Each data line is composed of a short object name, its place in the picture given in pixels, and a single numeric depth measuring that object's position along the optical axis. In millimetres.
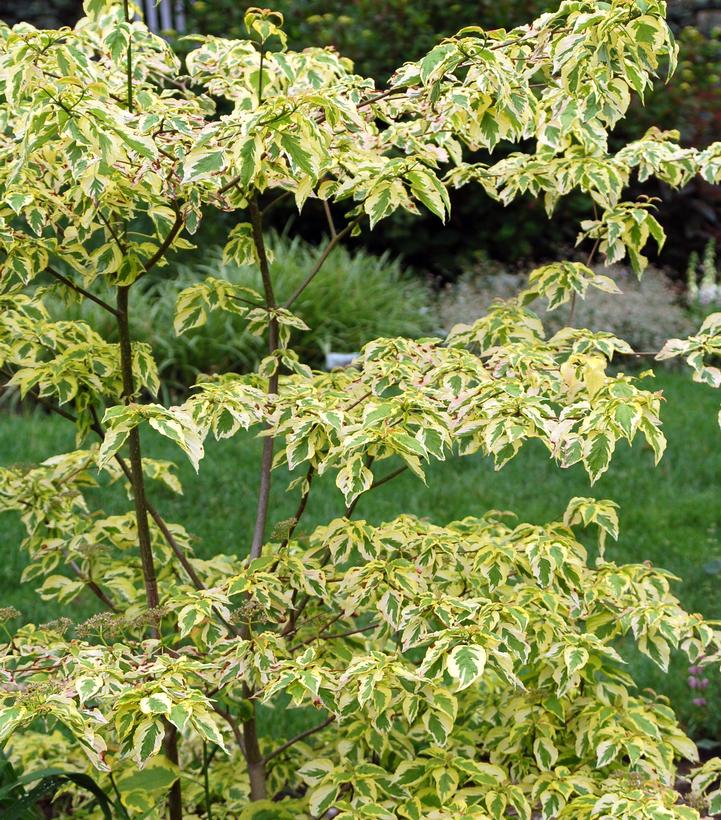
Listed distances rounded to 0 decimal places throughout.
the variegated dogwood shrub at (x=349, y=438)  2131
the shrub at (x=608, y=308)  8336
